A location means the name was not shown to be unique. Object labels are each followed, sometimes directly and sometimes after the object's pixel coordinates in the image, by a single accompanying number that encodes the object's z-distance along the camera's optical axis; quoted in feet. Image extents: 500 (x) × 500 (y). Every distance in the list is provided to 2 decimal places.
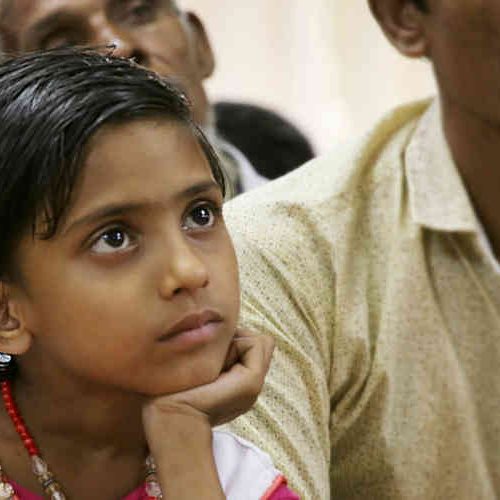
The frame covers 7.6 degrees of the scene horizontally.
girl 7.15
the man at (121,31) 9.44
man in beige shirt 8.21
